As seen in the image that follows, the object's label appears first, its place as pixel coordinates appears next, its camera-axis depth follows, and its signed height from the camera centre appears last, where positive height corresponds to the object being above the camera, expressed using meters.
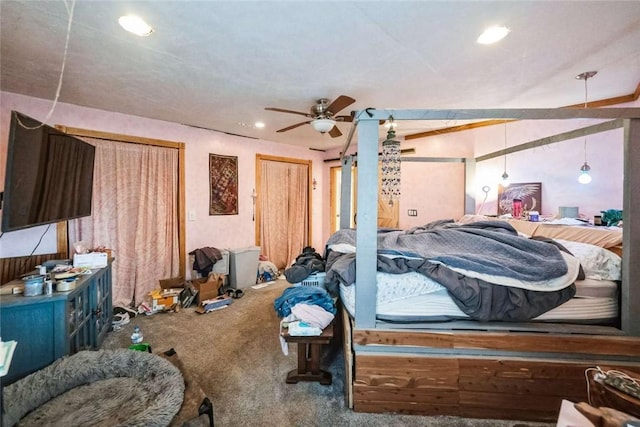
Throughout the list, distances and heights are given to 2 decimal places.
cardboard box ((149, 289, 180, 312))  3.14 -0.98
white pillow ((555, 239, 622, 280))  1.63 -0.30
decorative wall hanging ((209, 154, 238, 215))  3.99 +0.45
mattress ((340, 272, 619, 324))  1.63 -0.53
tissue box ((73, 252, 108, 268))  2.37 -0.39
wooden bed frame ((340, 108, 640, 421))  1.53 -0.78
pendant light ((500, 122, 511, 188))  3.37 +0.43
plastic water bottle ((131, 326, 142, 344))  2.26 -1.03
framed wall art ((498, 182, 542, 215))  3.11 +0.22
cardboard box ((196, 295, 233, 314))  3.14 -1.06
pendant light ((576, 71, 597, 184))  2.20 +0.42
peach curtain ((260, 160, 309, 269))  4.67 +0.07
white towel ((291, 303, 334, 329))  1.79 -0.67
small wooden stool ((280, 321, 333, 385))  1.89 -1.11
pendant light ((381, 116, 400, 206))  2.41 +0.42
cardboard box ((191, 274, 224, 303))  3.34 -0.90
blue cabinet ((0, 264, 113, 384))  1.68 -0.72
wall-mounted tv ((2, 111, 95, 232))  1.58 +0.28
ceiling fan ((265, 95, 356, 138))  2.61 +0.98
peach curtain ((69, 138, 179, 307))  3.04 -0.01
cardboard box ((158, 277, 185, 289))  3.39 -0.86
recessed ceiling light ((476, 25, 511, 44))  1.61 +1.10
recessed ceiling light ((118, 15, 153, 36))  1.52 +1.10
